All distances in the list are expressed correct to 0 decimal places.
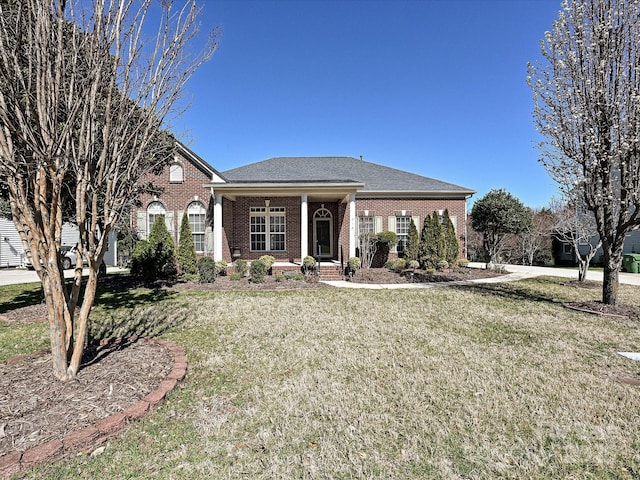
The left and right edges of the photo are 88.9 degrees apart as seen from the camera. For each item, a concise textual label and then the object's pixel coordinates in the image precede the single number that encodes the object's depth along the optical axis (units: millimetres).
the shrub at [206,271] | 11234
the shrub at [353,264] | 12719
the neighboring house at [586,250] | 19984
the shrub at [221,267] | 12359
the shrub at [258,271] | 11258
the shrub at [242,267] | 12492
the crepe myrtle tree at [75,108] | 3072
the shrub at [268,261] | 12148
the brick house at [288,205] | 13281
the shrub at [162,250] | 11641
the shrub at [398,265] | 14719
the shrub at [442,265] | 14828
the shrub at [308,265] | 12539
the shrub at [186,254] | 12071
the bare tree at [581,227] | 12030
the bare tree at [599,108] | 6992
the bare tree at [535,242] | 21516
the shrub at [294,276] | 11711
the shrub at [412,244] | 15664
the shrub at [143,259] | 11430
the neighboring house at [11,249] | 19406
